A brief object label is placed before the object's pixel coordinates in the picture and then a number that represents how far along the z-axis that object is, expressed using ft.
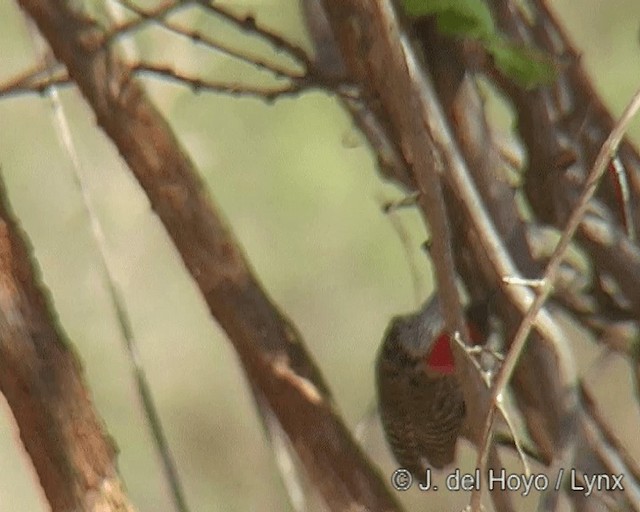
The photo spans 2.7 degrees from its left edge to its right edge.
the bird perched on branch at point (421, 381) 28.88
